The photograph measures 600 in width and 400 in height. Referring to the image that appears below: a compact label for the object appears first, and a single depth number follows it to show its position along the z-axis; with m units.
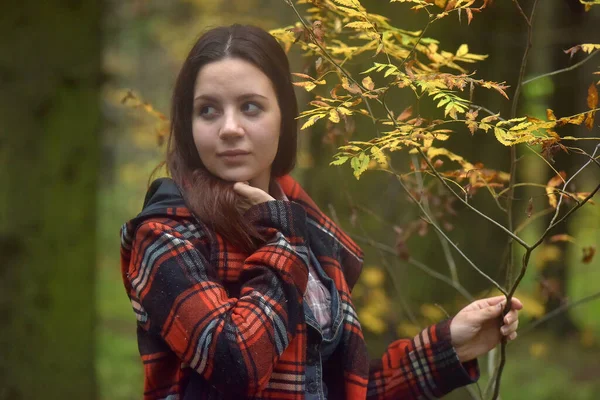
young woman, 3.73
